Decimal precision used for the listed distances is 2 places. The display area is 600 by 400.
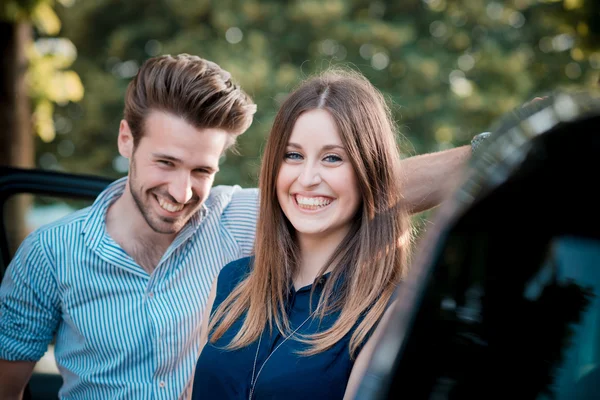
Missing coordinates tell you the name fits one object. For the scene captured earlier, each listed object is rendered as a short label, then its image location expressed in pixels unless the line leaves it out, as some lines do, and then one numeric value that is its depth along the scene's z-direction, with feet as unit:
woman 7.15
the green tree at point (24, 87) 19.95
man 9.07
